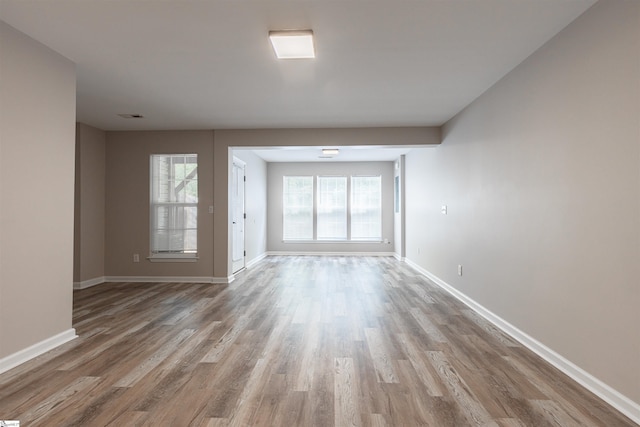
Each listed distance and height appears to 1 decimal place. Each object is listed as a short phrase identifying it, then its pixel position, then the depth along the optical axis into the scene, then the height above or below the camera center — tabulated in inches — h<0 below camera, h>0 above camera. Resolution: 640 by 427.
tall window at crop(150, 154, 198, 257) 229.5 +4.0
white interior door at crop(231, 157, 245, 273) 258.2 -2.6
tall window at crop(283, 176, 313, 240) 374.0 +4.7
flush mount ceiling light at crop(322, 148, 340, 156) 292.8 +51.5
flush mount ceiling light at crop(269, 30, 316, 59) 102.1 +51.2
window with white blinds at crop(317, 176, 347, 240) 371.2 +5.0
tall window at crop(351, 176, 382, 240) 369.1 +6.8
